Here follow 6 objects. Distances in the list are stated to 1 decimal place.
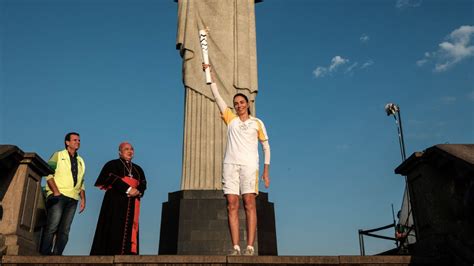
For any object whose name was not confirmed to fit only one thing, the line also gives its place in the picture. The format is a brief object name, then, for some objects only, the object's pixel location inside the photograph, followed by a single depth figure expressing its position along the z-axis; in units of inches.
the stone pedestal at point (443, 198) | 204.4
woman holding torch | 208.5
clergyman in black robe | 247.9
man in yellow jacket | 249.9
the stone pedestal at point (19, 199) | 223.0
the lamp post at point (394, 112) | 712.4
